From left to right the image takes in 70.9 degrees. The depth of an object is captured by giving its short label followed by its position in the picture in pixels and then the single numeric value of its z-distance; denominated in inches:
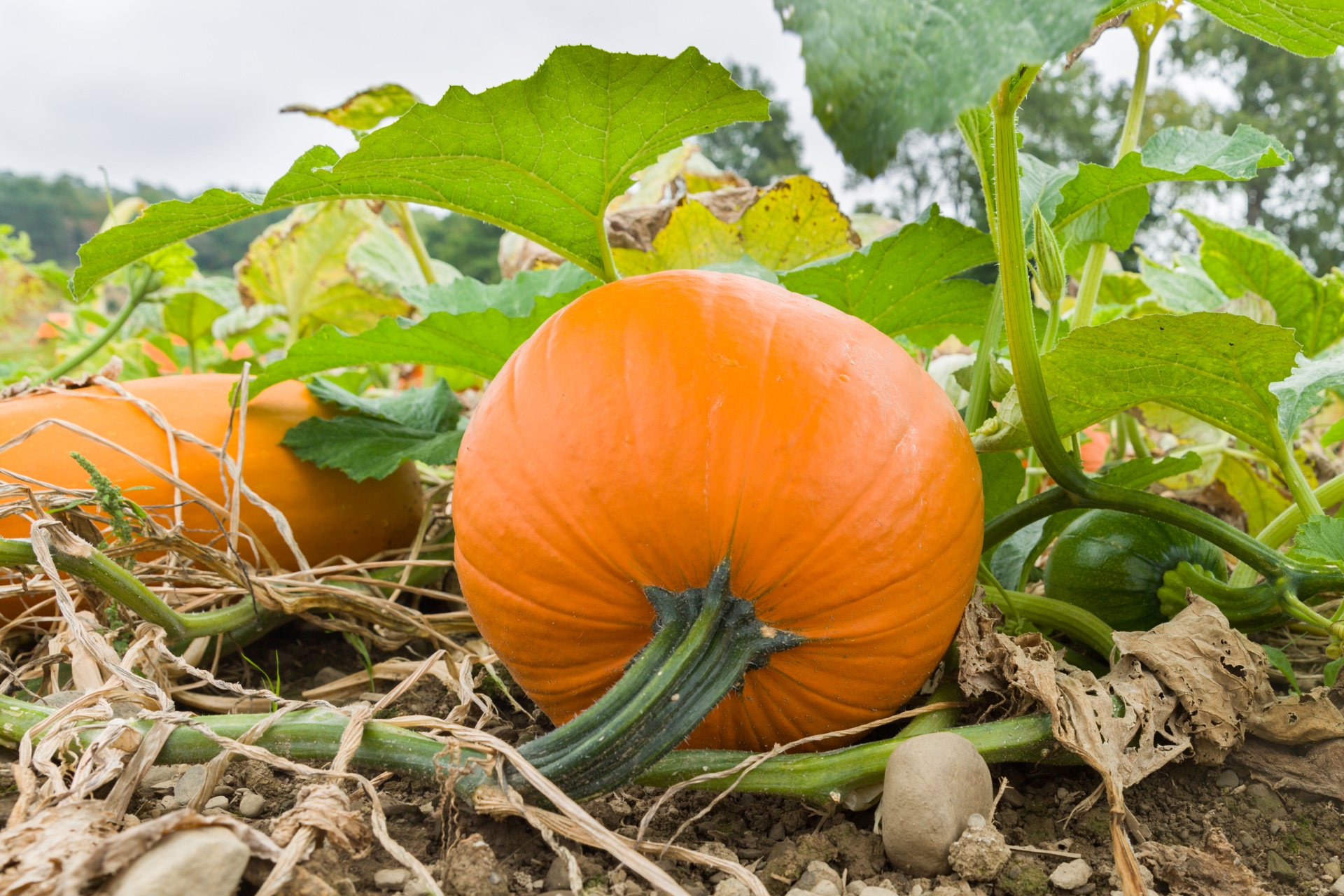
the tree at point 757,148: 1034.7
